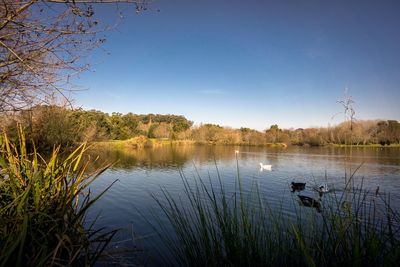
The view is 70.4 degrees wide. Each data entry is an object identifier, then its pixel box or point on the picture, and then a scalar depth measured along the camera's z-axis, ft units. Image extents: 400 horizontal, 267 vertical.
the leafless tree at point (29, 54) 7.66
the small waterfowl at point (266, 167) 79.62
